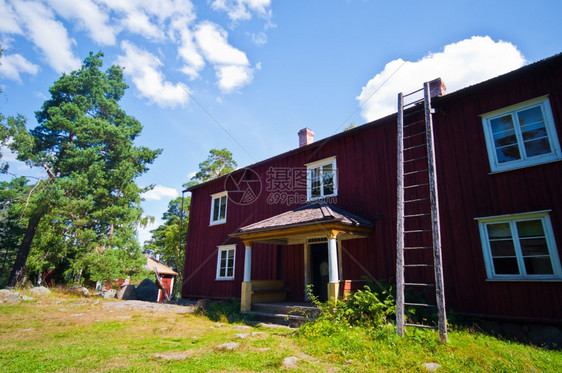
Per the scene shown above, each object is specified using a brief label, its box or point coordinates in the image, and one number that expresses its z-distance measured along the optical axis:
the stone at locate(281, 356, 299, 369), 4.92
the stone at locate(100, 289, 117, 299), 18.70
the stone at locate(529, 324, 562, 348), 6.69
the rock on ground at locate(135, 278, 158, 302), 19.66
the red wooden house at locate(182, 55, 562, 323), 7.43
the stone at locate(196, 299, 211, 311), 13.11
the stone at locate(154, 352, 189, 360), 5.33
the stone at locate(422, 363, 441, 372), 4.81
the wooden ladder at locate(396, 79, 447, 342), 6.77
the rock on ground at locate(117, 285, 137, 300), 18.84
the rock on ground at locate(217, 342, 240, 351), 5.88
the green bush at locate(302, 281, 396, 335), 7.33
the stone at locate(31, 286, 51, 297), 16.53
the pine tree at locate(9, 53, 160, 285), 19.98
